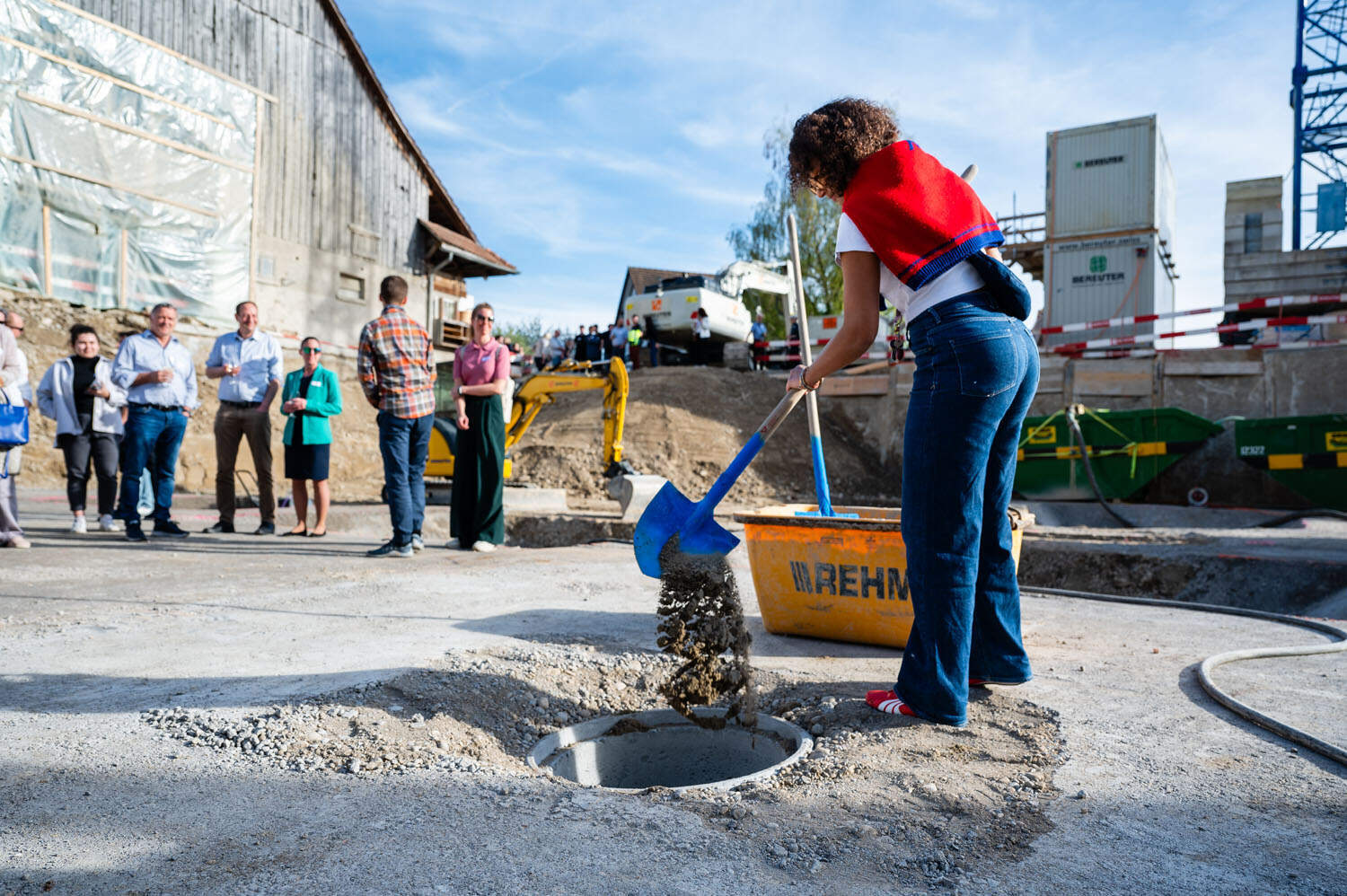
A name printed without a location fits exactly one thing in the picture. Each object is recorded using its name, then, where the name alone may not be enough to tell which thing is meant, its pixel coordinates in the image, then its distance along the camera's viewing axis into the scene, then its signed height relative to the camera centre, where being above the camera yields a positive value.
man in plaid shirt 5.62 +0.39
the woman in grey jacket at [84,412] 6.36 +0.20
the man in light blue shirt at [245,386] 6.59 +0.44
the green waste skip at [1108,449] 10.87 +0.13
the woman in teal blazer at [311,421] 6.68 +0.18
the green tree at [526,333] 61.03 +8.35
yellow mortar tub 3.16 -0.47
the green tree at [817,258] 29.80 +6.85
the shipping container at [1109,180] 16.22 +5.46
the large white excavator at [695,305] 20.56 +3.59
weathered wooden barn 11.95 +4.65
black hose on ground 2.11 -0.70
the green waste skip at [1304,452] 9.98 +0.12
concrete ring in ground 2.51 -0.93
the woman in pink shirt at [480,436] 6.10 +0.08
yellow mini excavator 10.13 +0.44
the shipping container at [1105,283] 16.42 +3.50
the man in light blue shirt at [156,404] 6.10 +0.27
